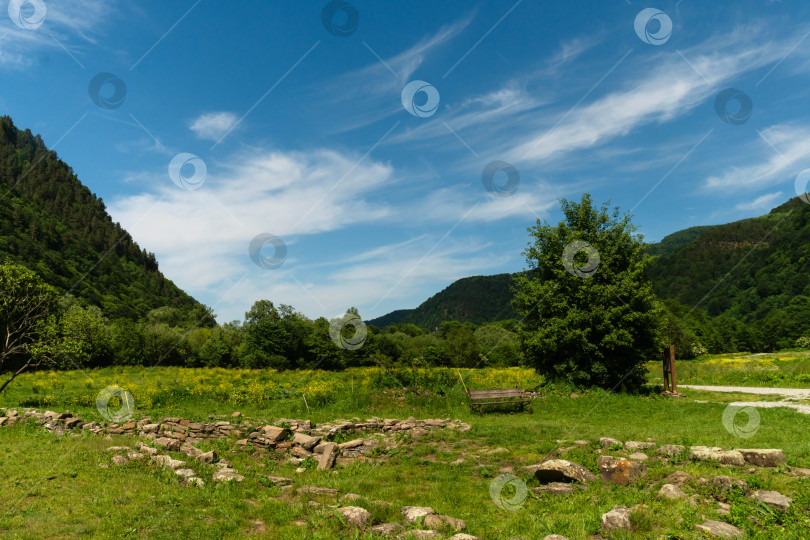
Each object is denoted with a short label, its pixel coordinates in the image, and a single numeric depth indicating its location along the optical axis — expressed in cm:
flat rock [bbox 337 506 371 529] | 712
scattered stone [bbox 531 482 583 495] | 812
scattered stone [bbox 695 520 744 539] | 584
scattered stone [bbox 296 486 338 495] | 906
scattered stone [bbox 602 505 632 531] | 632
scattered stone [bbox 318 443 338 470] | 1135
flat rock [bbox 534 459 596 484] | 857
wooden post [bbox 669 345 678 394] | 2265
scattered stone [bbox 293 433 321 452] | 1300
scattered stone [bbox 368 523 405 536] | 681
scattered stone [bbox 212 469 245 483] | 958
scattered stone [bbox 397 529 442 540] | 642
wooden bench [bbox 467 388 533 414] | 1981
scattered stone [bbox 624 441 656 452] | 1009
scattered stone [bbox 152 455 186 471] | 1020
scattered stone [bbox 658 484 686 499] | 715
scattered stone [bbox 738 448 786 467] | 833
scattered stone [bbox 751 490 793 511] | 648
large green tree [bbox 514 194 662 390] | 2238
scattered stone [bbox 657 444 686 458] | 935
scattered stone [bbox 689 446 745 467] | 847
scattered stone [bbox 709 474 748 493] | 719
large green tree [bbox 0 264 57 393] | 1952
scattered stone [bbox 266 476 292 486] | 985
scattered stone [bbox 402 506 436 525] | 730
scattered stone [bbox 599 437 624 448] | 1084
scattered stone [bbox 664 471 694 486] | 768
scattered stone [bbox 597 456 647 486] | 826
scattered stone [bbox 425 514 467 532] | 685
